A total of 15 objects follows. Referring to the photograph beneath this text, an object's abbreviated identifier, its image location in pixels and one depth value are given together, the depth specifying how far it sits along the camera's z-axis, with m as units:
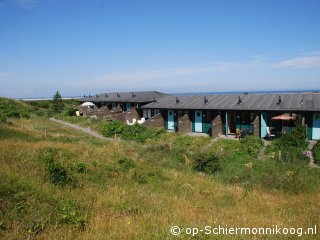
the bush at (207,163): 17.34
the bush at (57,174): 9.79
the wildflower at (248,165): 17.94
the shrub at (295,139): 21.95
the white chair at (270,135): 26.84
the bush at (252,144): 22.12
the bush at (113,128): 34.00
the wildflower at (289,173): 15.52
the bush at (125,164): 14.66
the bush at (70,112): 56.62
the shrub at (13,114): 48.16
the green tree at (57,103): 63.46
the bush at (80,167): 12.67
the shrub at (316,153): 19.11
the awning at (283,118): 25.05
